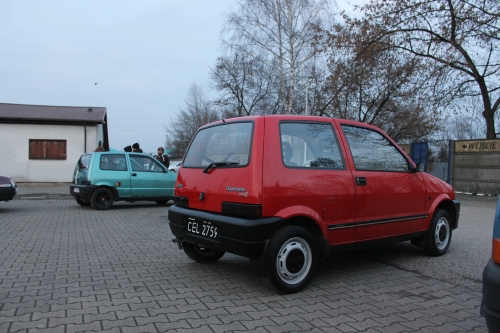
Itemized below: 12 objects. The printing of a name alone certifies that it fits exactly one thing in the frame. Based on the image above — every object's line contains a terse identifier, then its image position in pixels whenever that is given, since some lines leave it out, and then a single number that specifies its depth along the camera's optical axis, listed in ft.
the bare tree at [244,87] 92.69
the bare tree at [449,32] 50.16
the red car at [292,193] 12.93
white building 69.21
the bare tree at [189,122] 166.61
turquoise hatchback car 36.73
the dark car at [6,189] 34.39
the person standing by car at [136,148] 47.01
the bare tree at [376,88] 59.26
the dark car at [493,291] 7.95
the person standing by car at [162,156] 47.75
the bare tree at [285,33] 81.92
